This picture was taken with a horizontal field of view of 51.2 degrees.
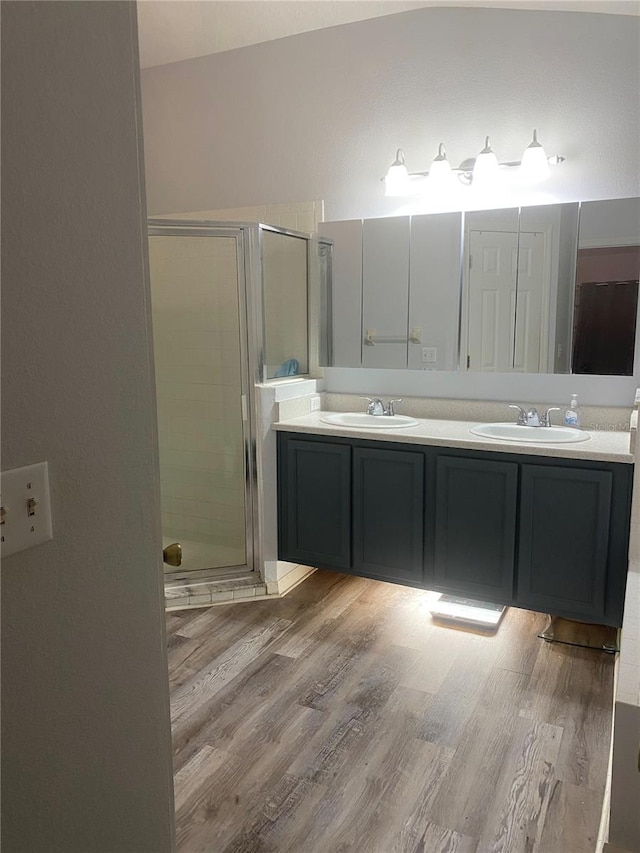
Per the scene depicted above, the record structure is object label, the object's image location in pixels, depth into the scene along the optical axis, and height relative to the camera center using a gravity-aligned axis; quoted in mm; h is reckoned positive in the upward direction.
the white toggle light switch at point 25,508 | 810 -222
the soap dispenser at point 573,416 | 3033 -392
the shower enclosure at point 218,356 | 3303 -135
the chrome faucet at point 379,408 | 3412 -403
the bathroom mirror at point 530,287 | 2896 +191
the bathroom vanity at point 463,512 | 2646 -795
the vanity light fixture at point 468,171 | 2945 +731
